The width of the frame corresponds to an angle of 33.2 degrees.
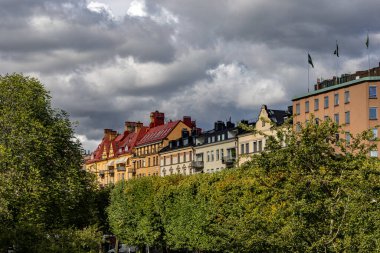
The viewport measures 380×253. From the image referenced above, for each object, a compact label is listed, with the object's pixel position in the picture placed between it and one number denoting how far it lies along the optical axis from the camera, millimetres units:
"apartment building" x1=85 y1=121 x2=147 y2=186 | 164500
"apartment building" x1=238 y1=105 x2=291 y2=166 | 105688
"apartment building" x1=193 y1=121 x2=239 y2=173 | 115488
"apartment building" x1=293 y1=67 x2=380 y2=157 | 100438
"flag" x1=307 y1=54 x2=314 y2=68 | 106469
